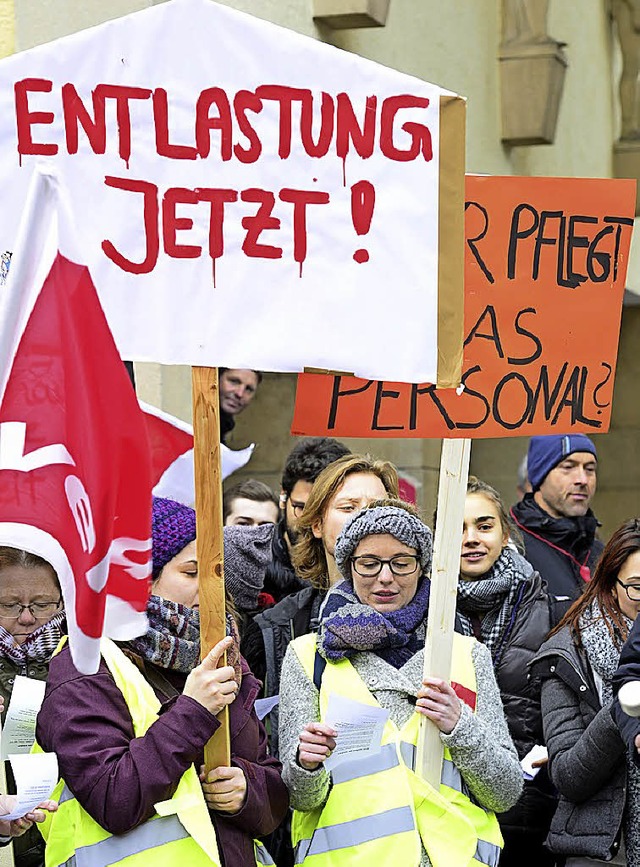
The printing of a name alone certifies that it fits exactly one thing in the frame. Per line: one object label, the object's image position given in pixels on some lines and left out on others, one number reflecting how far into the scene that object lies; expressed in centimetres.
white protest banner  717
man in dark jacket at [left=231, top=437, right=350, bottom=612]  1078
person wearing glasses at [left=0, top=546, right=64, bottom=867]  781
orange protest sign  867
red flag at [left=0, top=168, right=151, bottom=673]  595
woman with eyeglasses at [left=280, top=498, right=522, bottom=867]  789
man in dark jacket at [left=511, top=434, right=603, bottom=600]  1230
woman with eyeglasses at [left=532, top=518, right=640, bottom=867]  891
